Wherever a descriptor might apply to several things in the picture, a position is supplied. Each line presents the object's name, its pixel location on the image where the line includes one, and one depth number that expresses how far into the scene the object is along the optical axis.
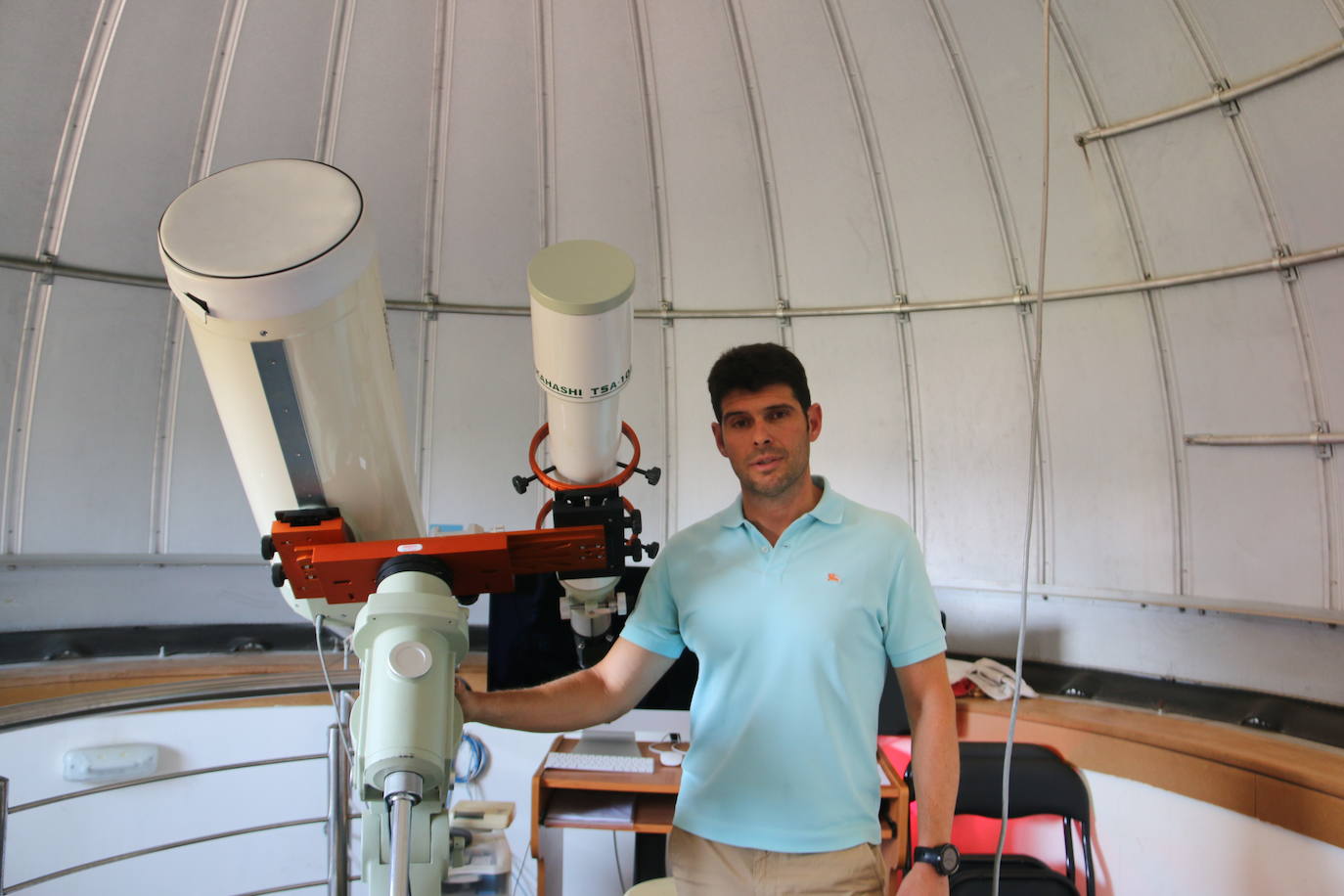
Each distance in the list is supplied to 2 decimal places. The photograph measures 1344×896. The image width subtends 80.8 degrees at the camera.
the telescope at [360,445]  1.26
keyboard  3.49
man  1.61
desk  3.26
